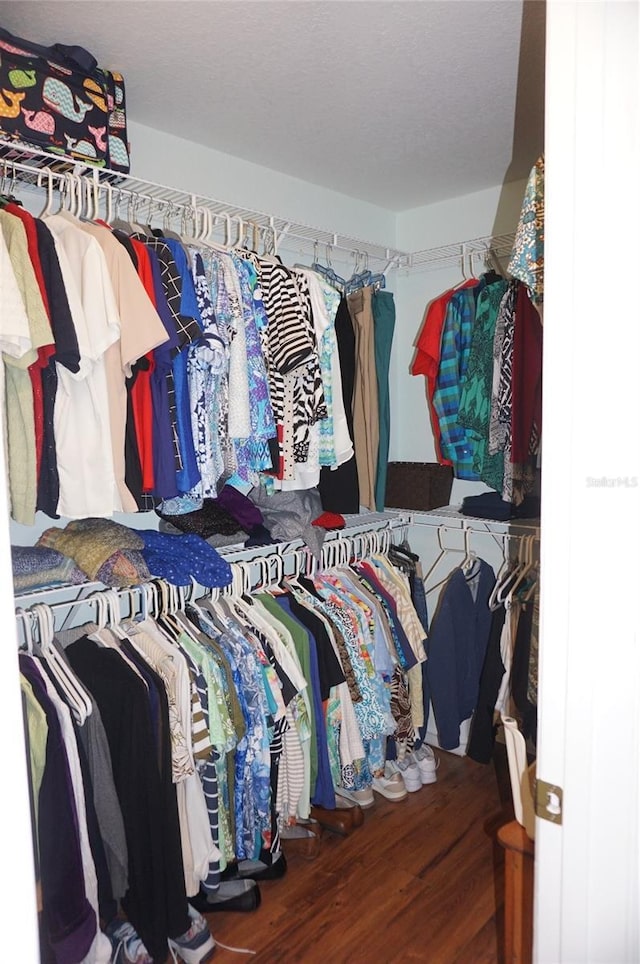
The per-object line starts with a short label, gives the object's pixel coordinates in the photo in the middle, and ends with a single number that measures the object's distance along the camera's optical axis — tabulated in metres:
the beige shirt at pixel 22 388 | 1.51
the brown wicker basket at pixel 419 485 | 2.93
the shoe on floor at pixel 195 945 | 1.90
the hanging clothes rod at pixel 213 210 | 1.74
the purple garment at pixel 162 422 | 1.78
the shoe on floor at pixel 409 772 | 2.79
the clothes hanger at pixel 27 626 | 1.84
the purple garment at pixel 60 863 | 1.55
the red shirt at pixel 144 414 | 1.78
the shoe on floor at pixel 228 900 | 2.09
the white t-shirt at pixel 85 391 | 1.64
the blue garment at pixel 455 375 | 2.69
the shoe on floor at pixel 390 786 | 2.71
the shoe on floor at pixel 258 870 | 2.23
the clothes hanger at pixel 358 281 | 2.75
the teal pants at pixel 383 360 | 2.64
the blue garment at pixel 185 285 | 1.80
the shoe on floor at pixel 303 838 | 2.37
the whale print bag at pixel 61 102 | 1.63
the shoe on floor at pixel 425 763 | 2.84
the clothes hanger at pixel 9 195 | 1.74
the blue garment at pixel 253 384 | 2.00
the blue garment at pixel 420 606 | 2.86
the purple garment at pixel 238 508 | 2.37
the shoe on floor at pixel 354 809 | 2.53
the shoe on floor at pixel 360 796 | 2.66
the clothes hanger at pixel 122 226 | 1.92
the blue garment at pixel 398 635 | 2.63
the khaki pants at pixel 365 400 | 2.58
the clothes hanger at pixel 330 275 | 2.60
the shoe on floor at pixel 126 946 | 1.85
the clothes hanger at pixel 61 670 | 1.69
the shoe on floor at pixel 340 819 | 2.50
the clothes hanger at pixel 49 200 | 1.72
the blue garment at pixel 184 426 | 1.85
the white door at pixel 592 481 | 0.75
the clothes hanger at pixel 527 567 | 2.71
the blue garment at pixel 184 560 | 2.05
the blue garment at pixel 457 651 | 2.80
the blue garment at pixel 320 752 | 2.27
